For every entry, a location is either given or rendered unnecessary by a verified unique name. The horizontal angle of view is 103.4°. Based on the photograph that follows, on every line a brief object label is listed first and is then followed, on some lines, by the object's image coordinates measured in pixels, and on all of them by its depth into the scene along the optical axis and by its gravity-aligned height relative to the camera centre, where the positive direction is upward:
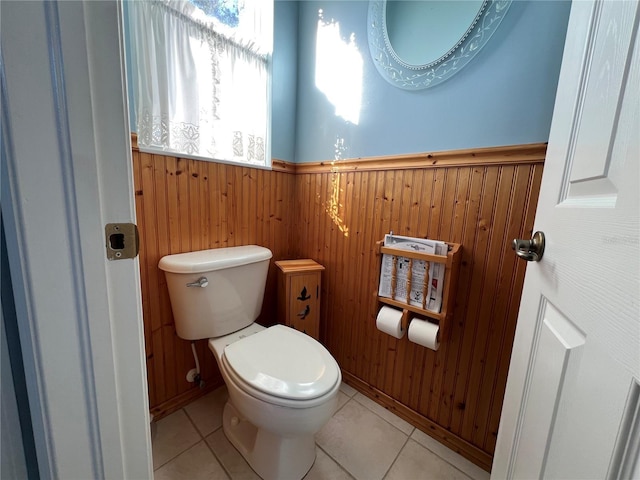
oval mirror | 0.91 +0.69
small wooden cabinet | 1.37 -0.51
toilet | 0.84 -0.60
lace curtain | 1.01 +0.53
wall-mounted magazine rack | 0.99 -0.31
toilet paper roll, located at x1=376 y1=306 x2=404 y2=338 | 1.11 -0.51
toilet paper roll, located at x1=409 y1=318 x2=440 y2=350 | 1.03 -0.51
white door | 0.29 -0.09
